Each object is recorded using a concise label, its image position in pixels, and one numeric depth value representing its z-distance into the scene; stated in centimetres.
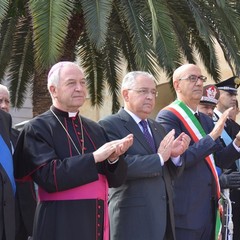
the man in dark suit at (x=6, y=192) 422
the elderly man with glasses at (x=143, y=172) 484
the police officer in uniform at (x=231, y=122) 703
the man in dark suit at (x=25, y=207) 496
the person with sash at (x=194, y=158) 524
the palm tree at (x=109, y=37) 720
